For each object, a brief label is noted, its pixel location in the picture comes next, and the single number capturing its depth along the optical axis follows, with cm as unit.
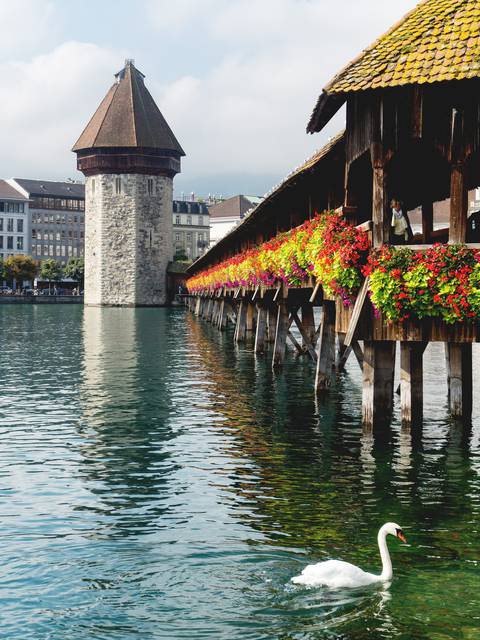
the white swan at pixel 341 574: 750
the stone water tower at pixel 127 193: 8500
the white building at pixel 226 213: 14612
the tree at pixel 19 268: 12012
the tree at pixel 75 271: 12575
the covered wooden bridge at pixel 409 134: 1247
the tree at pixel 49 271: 12469
